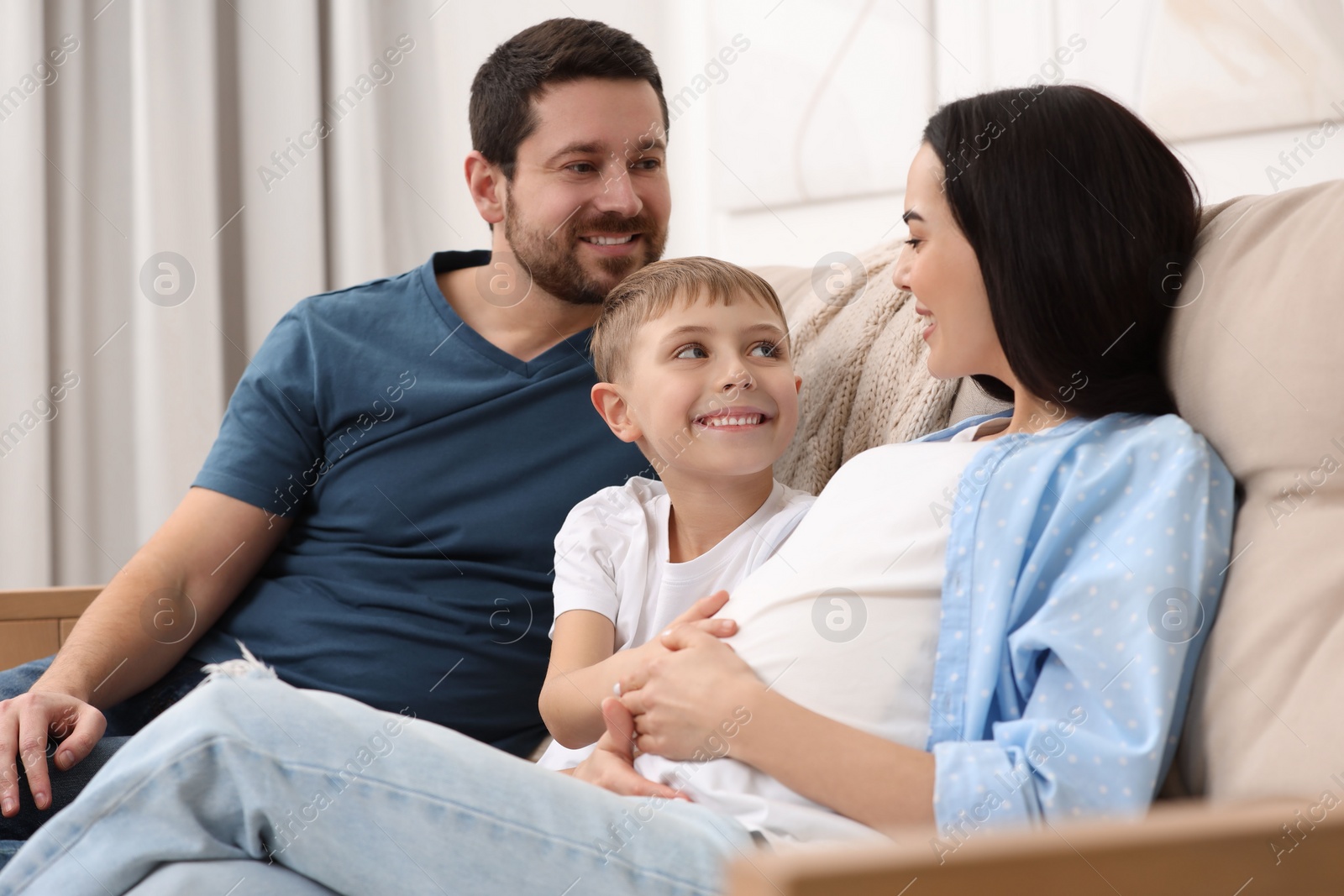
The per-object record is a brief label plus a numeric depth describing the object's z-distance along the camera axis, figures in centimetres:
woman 180
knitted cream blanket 207
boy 204
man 216
